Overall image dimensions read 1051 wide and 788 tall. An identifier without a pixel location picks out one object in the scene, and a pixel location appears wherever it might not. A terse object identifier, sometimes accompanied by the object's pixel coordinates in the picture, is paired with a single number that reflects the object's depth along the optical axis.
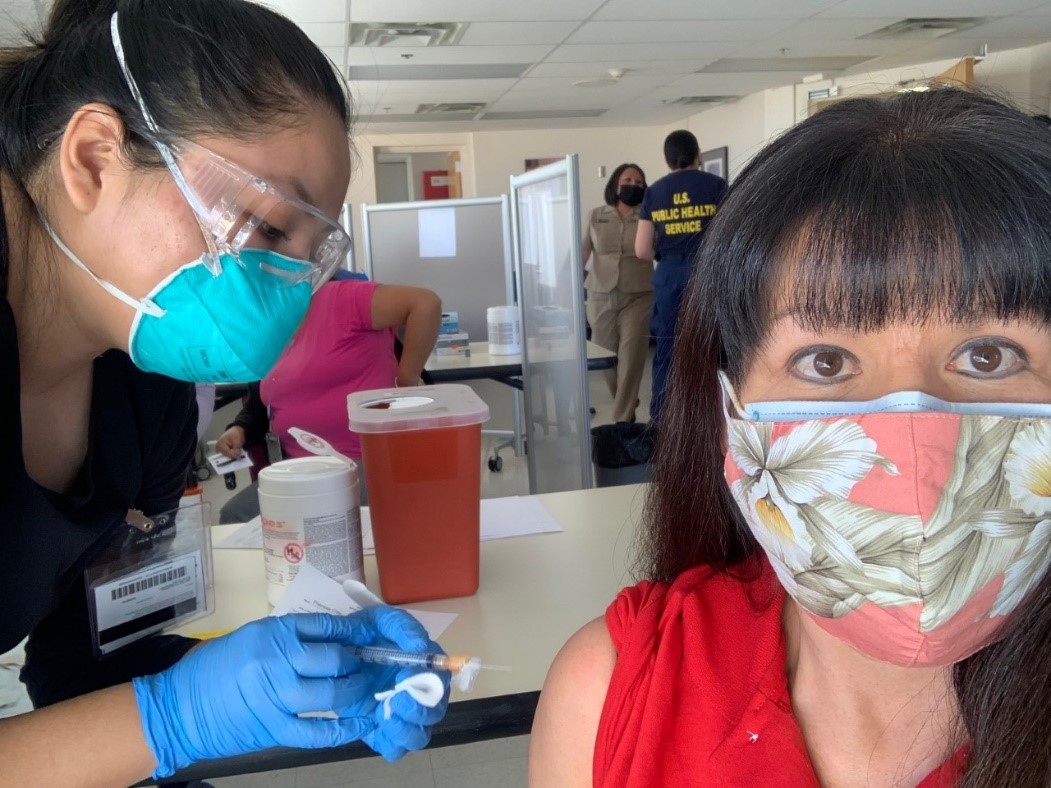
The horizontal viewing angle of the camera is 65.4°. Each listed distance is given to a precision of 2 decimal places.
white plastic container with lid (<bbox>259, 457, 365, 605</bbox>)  1.19
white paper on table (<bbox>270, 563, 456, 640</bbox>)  1.17
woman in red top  0.73
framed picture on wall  9.62
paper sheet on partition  4.30
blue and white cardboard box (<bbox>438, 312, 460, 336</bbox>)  3.91
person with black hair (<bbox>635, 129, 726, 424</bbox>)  4.41
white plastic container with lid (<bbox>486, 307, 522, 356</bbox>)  3.79
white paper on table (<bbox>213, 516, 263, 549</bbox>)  1.59
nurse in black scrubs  0.91
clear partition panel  2.62
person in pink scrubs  2.55
